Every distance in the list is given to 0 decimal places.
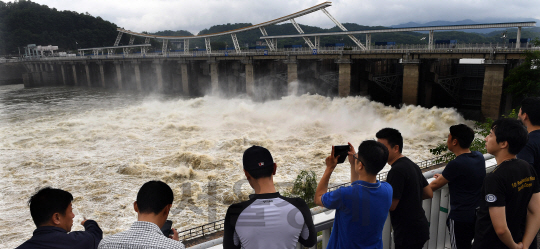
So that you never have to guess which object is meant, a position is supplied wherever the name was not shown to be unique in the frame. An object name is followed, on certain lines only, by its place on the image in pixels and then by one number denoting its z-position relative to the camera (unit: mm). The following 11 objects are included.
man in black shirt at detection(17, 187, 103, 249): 2596
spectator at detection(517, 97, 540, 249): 3557
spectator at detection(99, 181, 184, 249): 2188
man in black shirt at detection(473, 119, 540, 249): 2852
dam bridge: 23938
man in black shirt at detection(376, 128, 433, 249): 3289
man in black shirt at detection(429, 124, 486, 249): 3559
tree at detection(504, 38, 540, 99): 20750
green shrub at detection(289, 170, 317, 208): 10664
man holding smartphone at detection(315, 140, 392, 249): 2795
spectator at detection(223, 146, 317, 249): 2449
